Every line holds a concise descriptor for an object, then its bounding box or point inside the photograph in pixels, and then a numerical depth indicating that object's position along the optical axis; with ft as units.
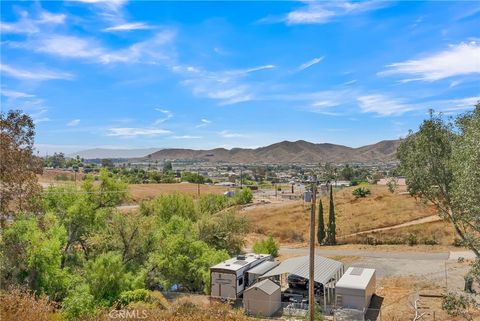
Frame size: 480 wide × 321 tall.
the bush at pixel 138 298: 69.46
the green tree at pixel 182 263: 86.74
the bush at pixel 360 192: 229.95
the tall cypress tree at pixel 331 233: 151.43
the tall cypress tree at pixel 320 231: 153.17
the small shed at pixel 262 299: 74.08
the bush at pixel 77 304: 49.87
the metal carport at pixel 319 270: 78.18
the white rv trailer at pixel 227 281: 80.33
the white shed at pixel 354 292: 72.49
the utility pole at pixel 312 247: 49.03
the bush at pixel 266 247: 121.08
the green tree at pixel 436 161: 61.16
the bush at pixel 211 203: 155.84
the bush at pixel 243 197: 242.29
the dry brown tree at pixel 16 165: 54.65
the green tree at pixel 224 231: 115.48
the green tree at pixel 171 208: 133.80
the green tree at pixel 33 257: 62.23
